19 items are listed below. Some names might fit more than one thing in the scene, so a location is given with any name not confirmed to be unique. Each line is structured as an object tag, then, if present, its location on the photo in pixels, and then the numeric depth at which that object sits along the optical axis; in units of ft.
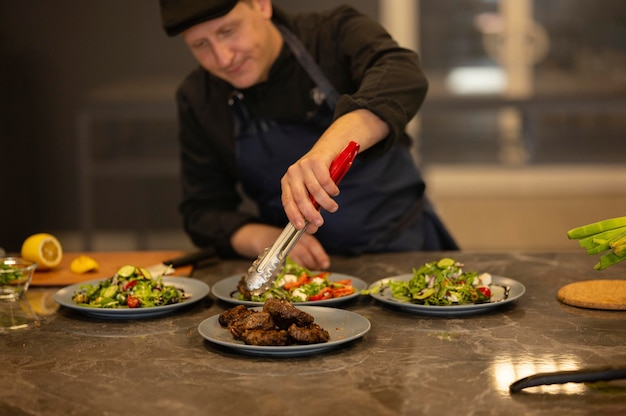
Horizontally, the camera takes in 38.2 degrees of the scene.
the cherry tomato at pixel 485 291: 5.79
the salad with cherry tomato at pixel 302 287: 5.92
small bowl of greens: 6.34
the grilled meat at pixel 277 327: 4.82
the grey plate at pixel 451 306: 5.59
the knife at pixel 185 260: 7.03
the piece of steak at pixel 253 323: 4.91
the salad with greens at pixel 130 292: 5.88
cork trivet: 5.77
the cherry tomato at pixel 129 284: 5.97
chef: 7.47
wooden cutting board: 7.09
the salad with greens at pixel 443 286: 5.72
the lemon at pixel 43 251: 7.23
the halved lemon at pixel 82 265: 7.30
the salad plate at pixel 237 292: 5.81
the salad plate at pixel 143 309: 5.75
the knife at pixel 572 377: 4.16
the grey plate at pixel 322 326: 4.77
